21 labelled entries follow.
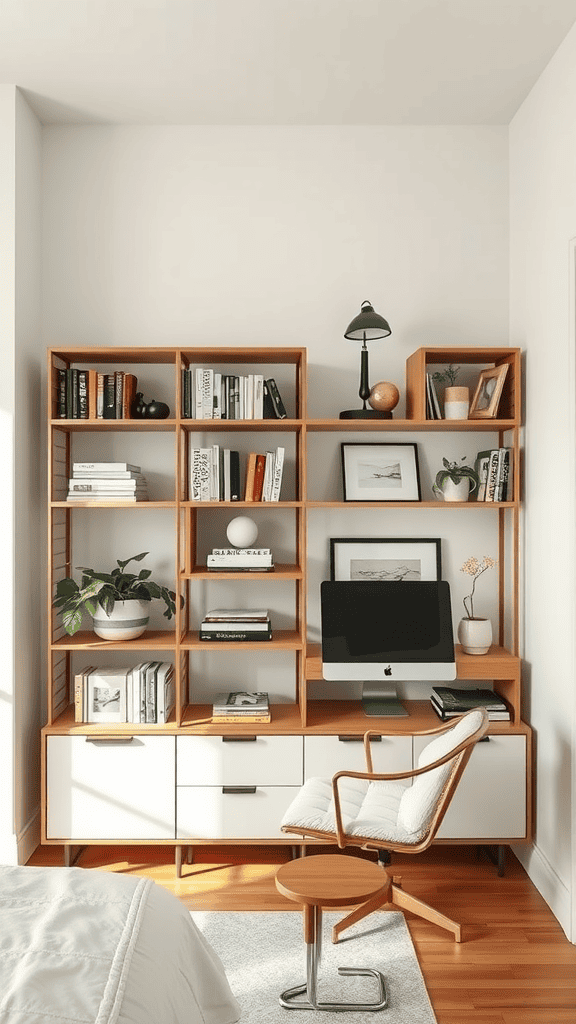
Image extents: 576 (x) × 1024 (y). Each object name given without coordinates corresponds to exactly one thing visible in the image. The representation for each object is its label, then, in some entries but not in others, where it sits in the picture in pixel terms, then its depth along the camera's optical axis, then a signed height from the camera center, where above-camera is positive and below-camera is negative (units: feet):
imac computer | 10.65 -1.69
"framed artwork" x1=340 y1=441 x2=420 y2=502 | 11.42 +0.48
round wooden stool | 7.35 -3.60
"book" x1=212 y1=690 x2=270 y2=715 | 10.87 -2.71
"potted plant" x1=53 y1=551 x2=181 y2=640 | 10.59 -1.26
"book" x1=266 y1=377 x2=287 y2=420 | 10.89 +1.47
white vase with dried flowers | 11.13 -1.75
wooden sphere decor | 11.01 +1.52
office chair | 8.60 -3.43
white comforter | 4.46 -2.79
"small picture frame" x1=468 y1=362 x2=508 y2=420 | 10.73 +1.55
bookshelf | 10.53 -1.74
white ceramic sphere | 11.09 -0.35
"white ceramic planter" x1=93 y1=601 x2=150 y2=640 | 10.84 -1.56
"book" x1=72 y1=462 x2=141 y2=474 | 10.84 +0.54
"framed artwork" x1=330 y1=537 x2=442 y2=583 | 11.73 -0.74
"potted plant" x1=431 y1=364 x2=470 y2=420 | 10.93 +1.43
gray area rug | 7.71 -4.87
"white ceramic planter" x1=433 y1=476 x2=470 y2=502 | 11.07 +0.22
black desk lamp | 10.44 +2.34
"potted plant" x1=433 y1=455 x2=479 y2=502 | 11.07 +0.34
